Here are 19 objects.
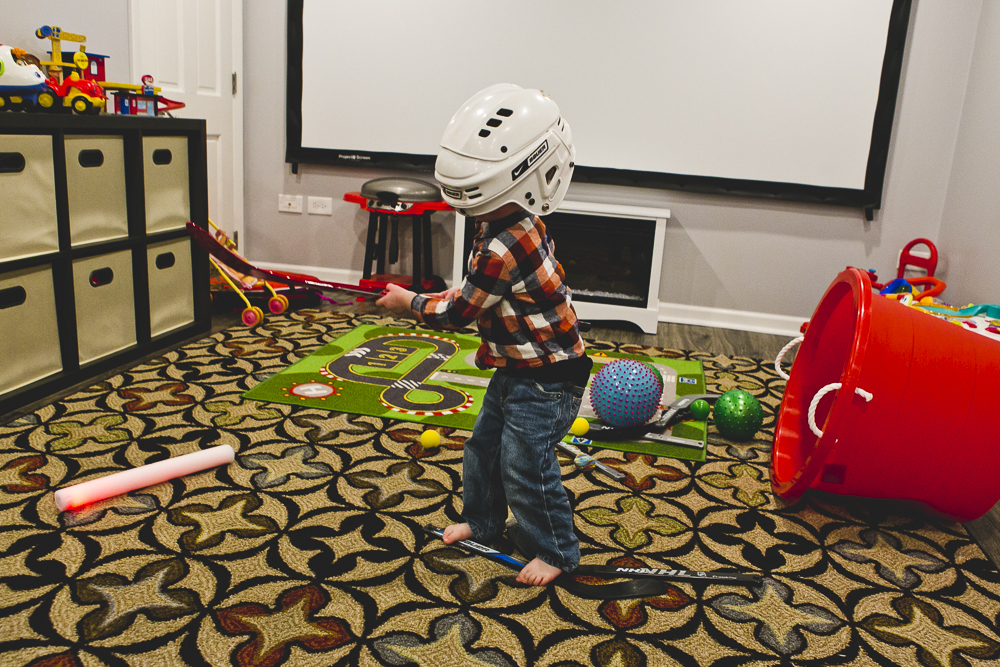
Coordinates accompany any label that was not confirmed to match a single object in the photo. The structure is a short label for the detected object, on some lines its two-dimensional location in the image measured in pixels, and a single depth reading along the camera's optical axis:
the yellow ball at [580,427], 2.19
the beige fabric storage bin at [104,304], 2.40
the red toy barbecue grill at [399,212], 3.62
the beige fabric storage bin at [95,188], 2.33
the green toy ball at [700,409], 2.37
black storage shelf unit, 2.13
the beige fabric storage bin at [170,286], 2.75
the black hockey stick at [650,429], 2.19
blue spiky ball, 2.16
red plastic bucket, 1.65
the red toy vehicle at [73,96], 2.23
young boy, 1.27
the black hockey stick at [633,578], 1.48
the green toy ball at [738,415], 2.22
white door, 3.26
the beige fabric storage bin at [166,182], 2.66
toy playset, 2.12
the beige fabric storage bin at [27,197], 2.07
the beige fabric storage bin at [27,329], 2.12
